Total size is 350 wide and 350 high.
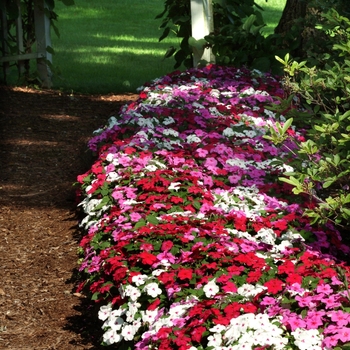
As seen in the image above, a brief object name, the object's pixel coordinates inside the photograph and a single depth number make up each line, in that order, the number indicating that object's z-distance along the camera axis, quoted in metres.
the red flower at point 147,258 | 3.89
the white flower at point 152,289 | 3.64
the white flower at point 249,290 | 3.54
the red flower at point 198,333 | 3.27
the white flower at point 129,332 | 3.53
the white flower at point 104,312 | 3.77
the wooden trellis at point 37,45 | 9.33
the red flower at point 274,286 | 3.52
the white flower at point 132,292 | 3.69
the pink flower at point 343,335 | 3.14
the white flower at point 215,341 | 3.22
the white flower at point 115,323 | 3.65
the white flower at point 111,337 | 3.58
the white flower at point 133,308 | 3.65
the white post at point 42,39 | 9.30
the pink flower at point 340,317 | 3.22
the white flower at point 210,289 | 3.56
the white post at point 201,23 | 8.46
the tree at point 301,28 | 7.55
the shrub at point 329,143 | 4.04
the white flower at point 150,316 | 3.57
